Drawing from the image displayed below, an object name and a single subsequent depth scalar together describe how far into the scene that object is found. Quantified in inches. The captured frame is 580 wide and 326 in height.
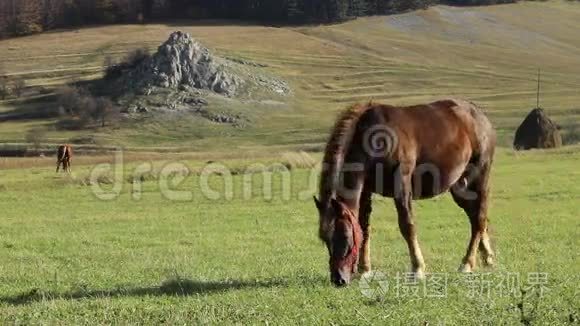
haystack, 1849.2
